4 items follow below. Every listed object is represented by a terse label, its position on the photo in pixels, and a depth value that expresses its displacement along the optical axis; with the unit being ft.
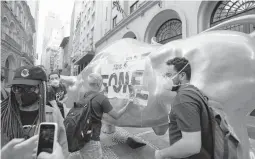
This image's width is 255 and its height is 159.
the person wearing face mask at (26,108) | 3.33
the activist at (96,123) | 6.56
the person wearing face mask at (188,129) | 3.28
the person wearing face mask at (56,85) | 11.28
